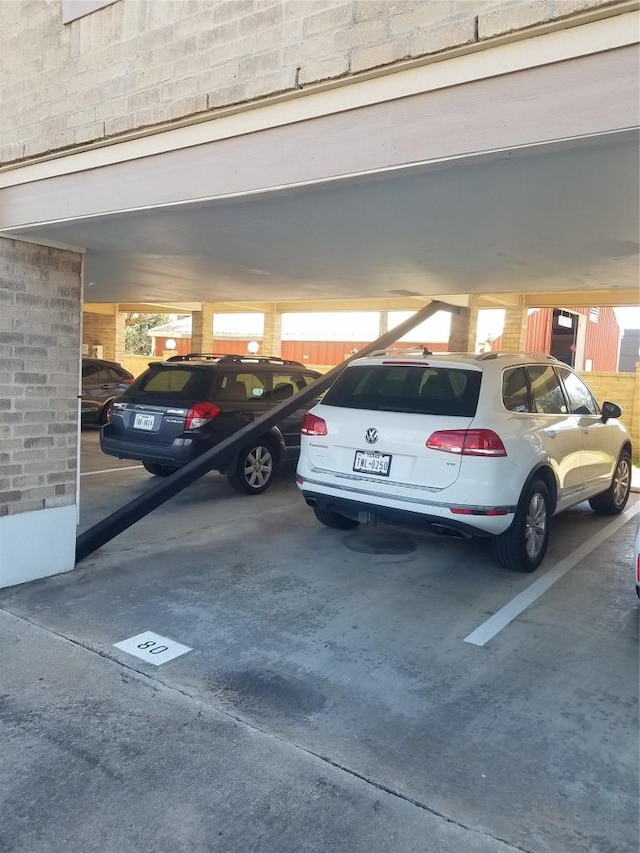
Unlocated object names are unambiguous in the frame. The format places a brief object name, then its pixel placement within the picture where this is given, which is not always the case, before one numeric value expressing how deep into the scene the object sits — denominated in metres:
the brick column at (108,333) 18.78
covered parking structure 2.73
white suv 4.82
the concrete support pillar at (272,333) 16.97
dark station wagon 7.51
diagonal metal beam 5.33
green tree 45.72
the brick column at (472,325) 10.55
